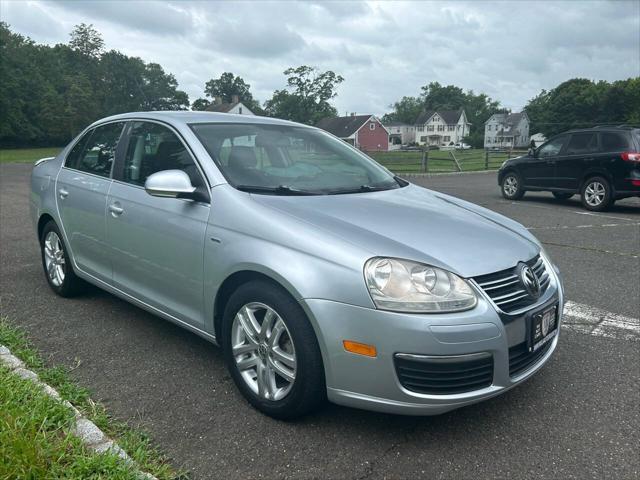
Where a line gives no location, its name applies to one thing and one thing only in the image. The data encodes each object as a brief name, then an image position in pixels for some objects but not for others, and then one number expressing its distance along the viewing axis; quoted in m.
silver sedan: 2.38
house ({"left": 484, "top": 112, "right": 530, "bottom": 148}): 97.06
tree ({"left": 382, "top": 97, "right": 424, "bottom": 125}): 134.75
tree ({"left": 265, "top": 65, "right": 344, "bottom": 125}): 71.12
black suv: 10.22
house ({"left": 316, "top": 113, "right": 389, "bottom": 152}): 71.19
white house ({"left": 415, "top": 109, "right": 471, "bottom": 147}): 106.25
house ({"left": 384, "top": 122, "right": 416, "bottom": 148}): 110.44
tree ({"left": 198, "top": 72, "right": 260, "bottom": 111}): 108.81
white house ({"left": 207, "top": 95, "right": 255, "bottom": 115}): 68.46
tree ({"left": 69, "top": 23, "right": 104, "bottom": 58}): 82.69
